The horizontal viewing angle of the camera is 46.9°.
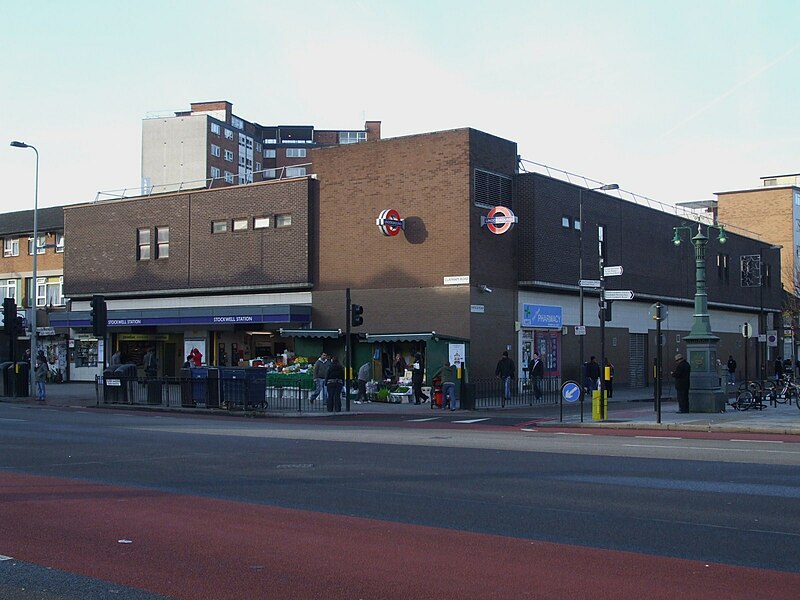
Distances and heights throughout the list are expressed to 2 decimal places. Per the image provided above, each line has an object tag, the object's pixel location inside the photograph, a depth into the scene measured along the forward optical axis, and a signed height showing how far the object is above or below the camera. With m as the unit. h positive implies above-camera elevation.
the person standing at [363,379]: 34.34 -0.85
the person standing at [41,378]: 35.56 -0.86
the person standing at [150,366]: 40.70 -0.45
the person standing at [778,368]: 48.47 -0.66
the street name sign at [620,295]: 30.38 +2.05
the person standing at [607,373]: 29.27 -0.53
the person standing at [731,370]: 55.47 -0.82
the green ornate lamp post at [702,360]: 27.09 -0.10
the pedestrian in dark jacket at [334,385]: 30.33 -0.96
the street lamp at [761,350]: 54.59 +0.46
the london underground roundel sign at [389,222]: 37.44 +5.46
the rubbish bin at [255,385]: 30.16 -0.95
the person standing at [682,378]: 26.84 -0.63
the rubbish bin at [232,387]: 30.19 -1.02
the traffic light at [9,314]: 36.72 +1.65
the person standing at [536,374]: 34.72 -0.67
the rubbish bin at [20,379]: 37.82 -0.96
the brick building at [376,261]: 37.09 +4.27
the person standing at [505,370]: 33.66 -0.50
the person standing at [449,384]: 30.98 -0.95
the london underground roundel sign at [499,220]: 37.06 +5.49
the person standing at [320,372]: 32.34 -0.56
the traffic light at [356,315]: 30.47 +1.35
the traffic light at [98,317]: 32.88 +1.38
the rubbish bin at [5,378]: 38.06 -0.93
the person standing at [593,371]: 36.62 -0.58
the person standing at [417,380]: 33.47 -0.88
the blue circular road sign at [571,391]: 25.83 -0.98
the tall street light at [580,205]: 36.44 +6.45
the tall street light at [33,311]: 38.73 +1.91
